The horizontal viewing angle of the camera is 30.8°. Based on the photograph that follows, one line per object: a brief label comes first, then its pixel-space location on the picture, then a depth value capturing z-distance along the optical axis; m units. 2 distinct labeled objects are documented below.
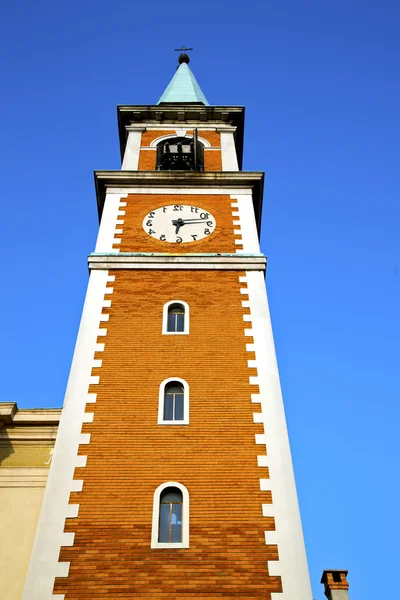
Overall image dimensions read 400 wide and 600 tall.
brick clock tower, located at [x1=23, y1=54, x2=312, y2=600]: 12.20
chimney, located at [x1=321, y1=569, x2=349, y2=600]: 16.47
